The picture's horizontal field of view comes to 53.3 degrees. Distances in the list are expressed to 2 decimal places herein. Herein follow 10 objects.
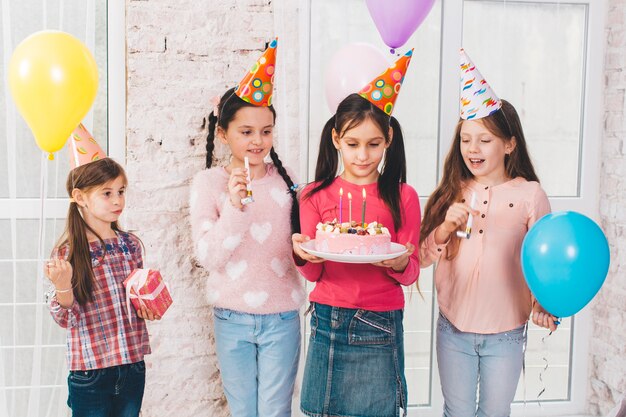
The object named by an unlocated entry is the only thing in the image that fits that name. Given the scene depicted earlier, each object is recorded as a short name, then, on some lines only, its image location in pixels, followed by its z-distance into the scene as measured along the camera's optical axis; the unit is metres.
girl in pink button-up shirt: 1.80
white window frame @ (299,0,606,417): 2.15
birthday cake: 1.57
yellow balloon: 1.50
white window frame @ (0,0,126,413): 1.98
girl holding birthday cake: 1.70
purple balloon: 1.75
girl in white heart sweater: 1.80
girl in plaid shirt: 1.63
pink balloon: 1.79
